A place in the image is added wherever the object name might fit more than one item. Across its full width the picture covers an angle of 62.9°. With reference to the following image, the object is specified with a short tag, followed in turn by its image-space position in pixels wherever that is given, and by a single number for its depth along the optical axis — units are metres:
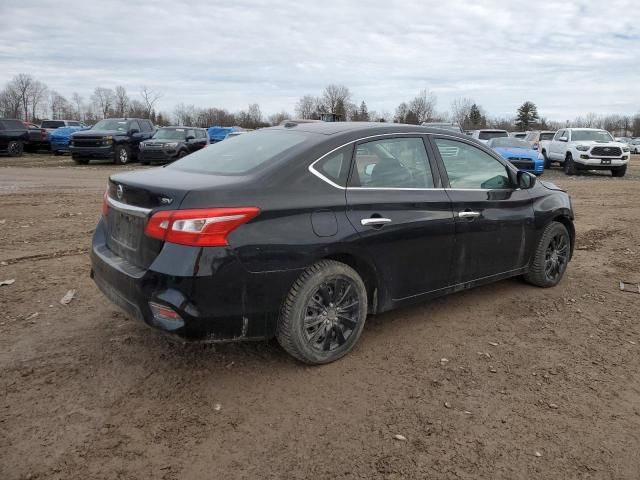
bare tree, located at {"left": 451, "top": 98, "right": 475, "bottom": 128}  94.75
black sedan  2.97
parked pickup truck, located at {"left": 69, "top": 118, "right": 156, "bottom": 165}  19.69
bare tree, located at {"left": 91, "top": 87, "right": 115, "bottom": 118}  98.06
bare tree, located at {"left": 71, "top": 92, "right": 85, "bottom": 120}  109.86
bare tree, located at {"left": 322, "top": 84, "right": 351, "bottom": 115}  84.82
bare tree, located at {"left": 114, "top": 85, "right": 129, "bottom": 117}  93.61
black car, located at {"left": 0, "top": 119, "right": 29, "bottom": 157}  23.64
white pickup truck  19.14
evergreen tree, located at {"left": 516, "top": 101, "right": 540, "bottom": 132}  95.69
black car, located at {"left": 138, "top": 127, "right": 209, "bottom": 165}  18.84
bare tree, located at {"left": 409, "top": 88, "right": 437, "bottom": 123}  87.52
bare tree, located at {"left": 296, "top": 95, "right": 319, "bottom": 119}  90.51
